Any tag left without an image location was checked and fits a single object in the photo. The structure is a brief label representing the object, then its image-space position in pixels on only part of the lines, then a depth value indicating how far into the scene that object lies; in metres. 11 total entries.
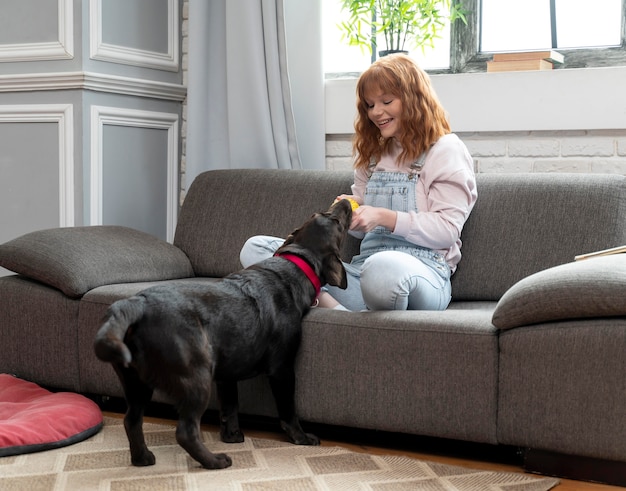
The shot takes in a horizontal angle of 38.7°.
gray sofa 1.98
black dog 1.94
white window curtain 3.39
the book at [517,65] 3.09
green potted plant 3.34
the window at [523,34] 3.23
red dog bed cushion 2.19
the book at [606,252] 2.29
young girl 2.44
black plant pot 3.37
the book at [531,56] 3.10
